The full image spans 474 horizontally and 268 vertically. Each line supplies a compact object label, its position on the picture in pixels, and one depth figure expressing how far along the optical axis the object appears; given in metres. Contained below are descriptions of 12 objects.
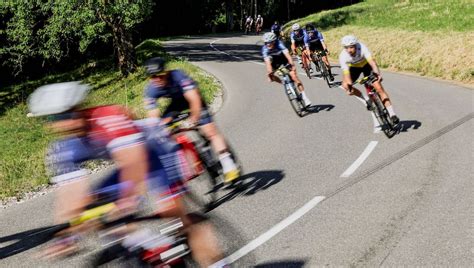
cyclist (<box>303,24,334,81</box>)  17.61
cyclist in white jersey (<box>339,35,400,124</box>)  9.99
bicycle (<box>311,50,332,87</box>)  17.20
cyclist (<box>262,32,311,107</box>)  12.52
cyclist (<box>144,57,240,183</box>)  6.32
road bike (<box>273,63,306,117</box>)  12.59
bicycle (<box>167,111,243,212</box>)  6.84
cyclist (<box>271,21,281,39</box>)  27.41
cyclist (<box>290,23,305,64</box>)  19.80
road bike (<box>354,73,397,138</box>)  10.11
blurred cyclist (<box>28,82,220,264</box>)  3.73
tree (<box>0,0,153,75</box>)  23.84
